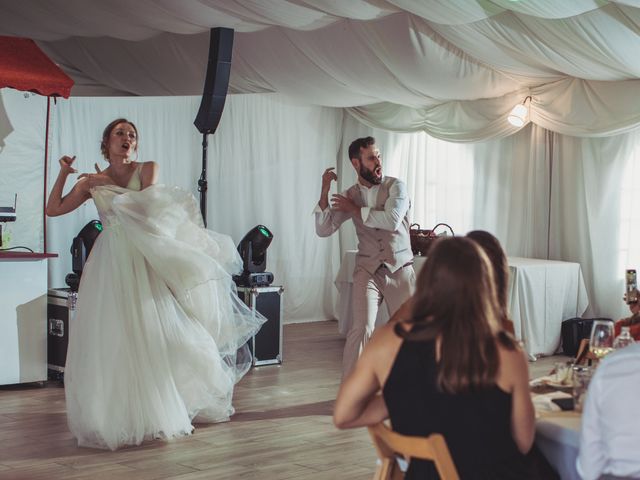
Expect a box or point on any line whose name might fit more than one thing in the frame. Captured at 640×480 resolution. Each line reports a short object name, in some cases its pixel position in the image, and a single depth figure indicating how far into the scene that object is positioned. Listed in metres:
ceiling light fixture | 8.05
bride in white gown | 4.79
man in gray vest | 5.45
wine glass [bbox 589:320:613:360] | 2.86
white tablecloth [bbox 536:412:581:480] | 2.34
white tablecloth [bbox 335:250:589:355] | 7.56
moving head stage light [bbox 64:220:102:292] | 6.76
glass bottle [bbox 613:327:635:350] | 2.86
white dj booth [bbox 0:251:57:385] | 6.11
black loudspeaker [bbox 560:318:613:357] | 7.79
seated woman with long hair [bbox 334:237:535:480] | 2.19
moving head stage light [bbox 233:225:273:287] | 7.24
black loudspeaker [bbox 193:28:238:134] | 6.89
